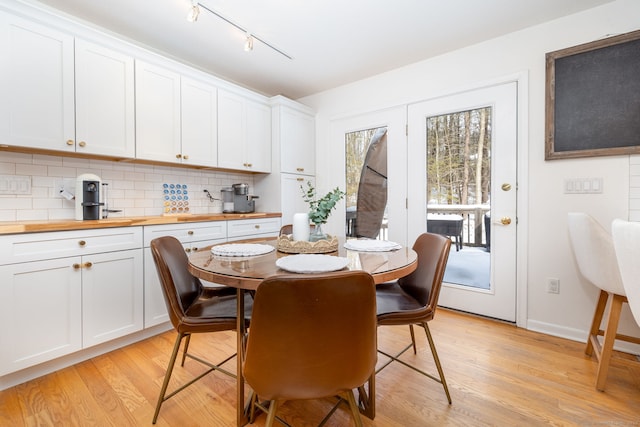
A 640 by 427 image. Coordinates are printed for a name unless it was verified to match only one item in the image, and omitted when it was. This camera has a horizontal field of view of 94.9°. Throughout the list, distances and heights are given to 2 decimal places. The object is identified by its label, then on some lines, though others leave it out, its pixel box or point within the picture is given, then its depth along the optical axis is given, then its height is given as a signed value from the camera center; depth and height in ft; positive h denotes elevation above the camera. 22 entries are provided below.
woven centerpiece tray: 5.12 -0.60
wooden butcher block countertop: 5.46 -0.21
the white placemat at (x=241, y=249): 4.88 -0.64
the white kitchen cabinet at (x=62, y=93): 5.87 +2.69
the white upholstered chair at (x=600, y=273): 5.45 -1.22
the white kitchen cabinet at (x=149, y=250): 7.37 -0.97
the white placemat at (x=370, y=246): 5.40 -0.64
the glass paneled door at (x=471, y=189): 8.31 +0.72
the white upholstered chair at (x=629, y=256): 4.27 -0.67
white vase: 5.60 -0.27
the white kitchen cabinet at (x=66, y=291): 5.46 -1.63
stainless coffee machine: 10.69 +0.44
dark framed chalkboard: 6.62 +2.69
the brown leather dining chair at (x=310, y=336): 2.75 -1.23
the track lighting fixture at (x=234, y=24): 6.31 +4.87
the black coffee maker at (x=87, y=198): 6.96 +0.38
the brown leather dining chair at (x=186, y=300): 4.46 -1.60
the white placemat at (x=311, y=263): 3.76 -0.70
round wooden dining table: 3.69 -0.76
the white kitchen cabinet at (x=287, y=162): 11.20 +2.01
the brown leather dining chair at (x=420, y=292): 4.79 -1.57
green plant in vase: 5.63 +0.03
